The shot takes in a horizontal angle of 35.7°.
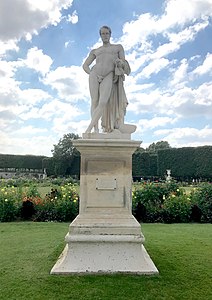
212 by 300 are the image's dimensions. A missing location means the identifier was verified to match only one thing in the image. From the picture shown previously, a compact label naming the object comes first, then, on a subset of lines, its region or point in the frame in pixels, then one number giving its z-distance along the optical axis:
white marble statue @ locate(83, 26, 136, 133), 4.65
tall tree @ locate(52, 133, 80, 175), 39.09
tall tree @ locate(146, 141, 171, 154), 60.55
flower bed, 9.52
